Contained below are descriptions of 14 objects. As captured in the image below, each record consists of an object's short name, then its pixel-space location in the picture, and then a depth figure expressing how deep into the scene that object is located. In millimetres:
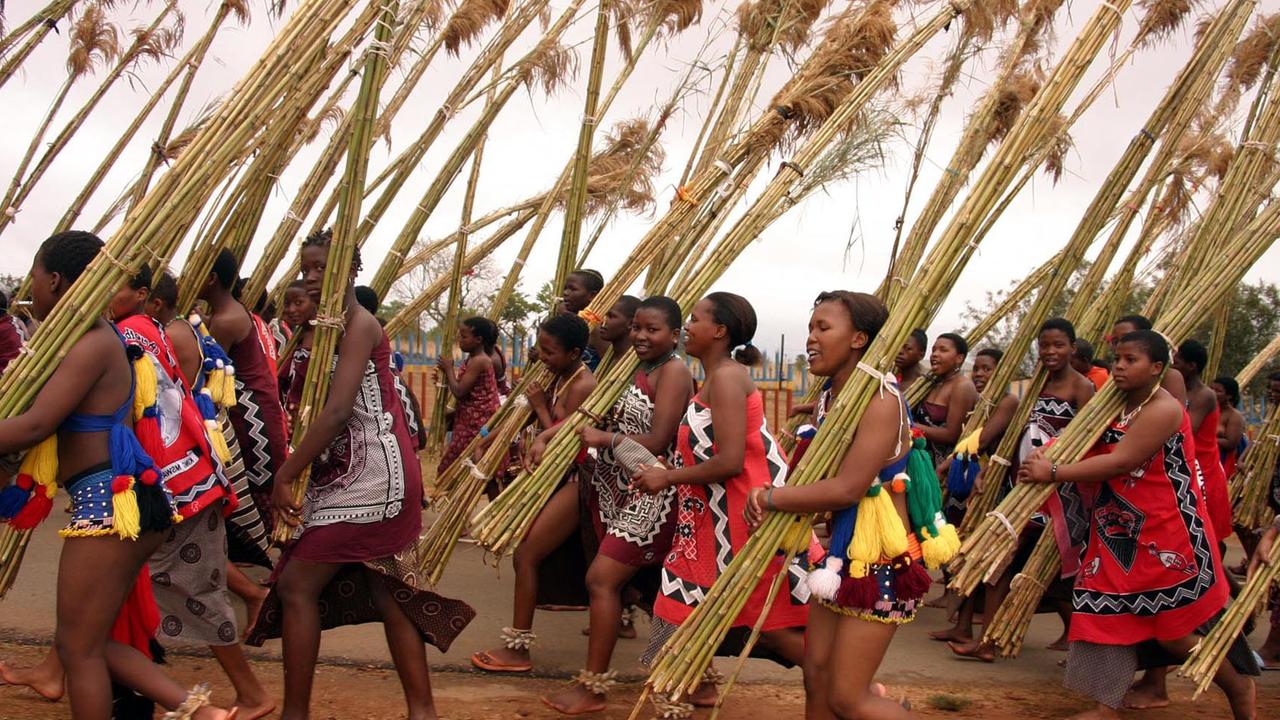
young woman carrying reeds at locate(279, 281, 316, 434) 5094
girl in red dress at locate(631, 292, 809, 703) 3652
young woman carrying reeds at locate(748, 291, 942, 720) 3105
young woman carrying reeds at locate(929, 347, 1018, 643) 5285
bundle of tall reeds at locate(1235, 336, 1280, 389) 7668
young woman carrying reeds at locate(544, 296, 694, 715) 4070
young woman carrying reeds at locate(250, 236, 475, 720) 3521
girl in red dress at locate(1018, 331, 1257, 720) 3959
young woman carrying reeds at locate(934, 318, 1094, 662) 5023
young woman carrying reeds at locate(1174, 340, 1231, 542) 5281
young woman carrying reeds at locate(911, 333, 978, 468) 5707
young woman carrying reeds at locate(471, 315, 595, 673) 4594
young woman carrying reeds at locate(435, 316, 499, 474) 7281
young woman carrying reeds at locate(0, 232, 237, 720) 3049
